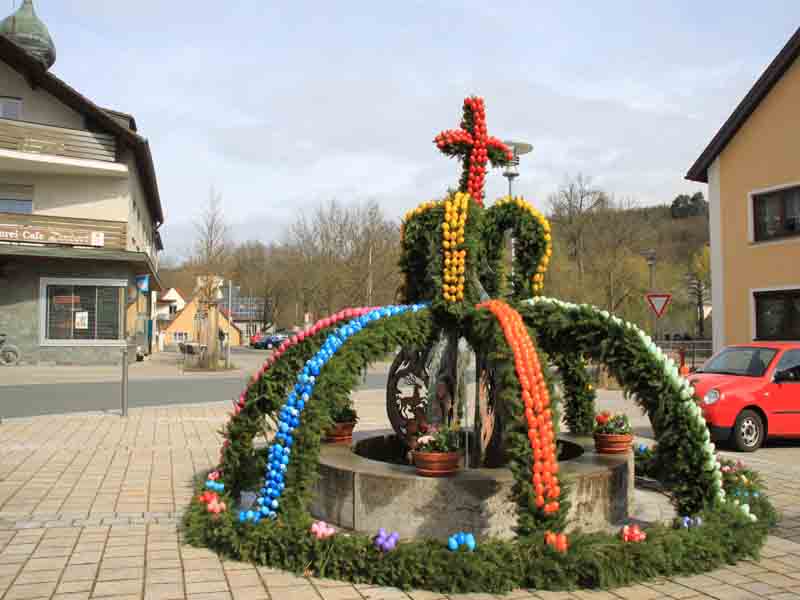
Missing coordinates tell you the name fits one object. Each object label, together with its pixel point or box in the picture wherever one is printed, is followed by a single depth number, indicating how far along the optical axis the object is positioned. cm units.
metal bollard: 1349
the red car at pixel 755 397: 1076
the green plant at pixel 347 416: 748
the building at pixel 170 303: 6950
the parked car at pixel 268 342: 5518
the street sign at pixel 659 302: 1717
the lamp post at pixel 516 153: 1614
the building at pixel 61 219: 2681
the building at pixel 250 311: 7644
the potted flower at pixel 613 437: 682
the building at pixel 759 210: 1969
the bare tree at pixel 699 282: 5269
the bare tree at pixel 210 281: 2838
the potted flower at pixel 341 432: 729
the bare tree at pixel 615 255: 3844
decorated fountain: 487
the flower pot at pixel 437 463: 543
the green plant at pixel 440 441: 552
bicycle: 2673
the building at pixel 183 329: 6388
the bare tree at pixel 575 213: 4306
